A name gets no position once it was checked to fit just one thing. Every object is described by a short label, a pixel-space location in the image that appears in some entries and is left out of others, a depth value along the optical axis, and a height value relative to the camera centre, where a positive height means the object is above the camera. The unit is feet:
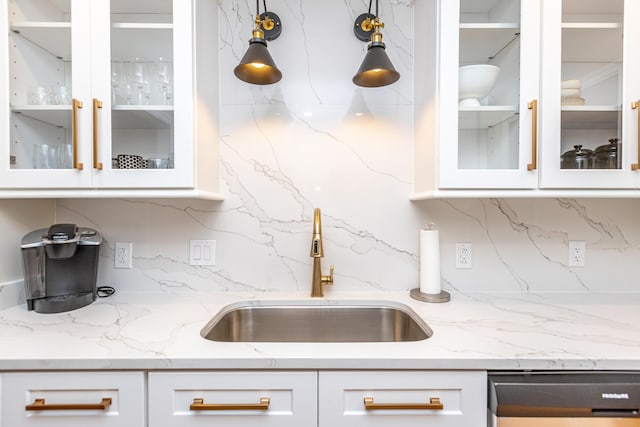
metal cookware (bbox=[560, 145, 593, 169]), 3.63 +0.58
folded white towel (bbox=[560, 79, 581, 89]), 3.60 +1.45
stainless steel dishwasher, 2.60 -1.64
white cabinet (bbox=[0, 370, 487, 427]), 2.69 -1.65
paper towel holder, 4.23 -1.22
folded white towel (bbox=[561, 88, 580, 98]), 3.61 +1.35
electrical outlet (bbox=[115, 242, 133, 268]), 4.65 -0.70
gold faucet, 4.21 -0.91
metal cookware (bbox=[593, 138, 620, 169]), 3.66 +0.62
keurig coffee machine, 3.75 -0.74
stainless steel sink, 4.30 -1.58
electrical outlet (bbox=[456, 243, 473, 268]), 4.69 -0.71
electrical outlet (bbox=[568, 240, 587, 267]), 4.65 -0.66
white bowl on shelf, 3.67 +1.51
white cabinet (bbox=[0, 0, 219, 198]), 3.56 +1.32
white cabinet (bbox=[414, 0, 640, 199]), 3.57 +1.32
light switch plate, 4.68 -0.66
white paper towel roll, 4.30 -0.74
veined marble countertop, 2.66 -1.28
